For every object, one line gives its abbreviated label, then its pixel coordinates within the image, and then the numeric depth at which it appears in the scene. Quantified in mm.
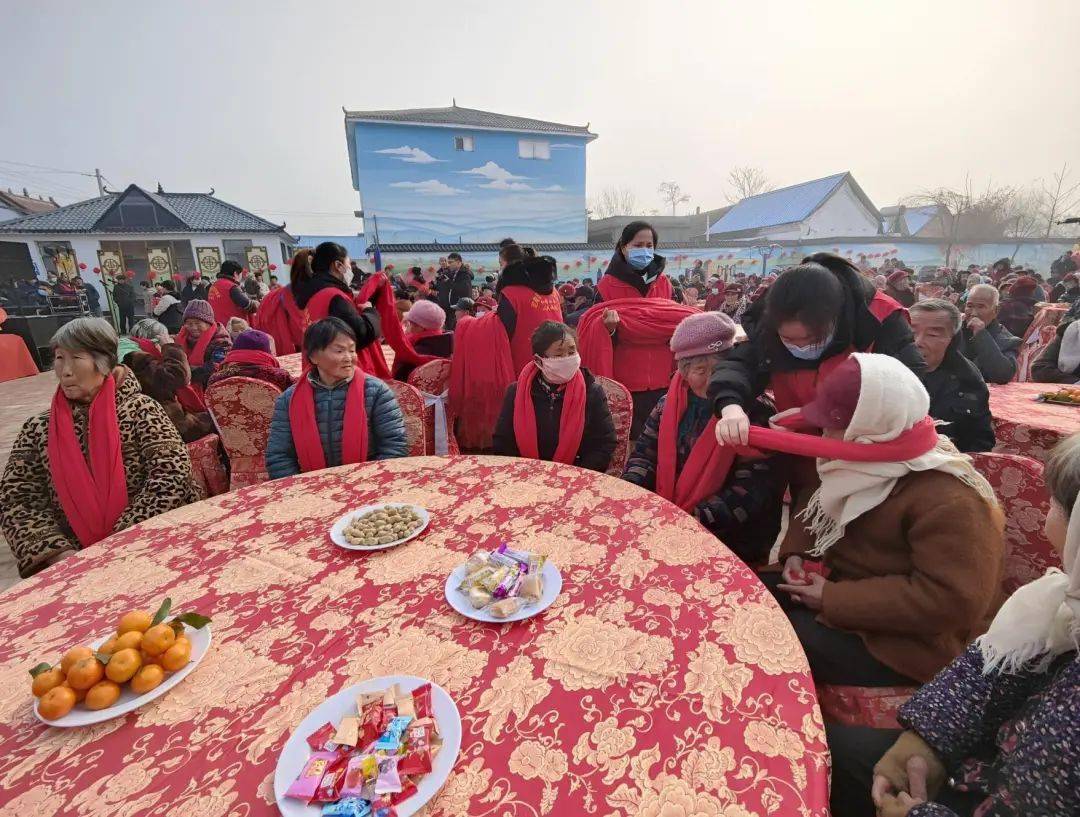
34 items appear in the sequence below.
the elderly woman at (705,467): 2037
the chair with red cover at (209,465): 3041
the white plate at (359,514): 1559
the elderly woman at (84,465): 2064
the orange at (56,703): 968
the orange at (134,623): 1104
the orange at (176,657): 1077
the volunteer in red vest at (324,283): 3797
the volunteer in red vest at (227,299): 6543
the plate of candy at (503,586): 1232
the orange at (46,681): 996
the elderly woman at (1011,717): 843
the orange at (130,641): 1060
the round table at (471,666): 838
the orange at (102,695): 996
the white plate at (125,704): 972
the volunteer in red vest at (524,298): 3904
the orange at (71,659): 1017
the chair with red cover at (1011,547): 1430
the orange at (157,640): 1070
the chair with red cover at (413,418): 2869
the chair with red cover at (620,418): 2799
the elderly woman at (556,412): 2566
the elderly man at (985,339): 3537
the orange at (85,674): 996
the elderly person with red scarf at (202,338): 4414
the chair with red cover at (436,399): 3578
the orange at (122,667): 1019
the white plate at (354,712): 792
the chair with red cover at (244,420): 2846
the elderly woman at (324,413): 2422
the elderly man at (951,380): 2514
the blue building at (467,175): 20609
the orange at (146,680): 1032
